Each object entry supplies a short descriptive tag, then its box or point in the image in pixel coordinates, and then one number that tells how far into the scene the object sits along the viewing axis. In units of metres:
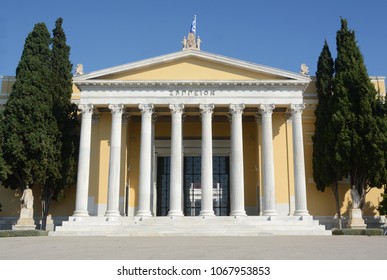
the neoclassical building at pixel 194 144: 26.55
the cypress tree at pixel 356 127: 26.09
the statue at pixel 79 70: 29.22
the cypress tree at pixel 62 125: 28.14
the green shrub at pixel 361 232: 23.08
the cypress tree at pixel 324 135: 27.62
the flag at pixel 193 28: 31.78
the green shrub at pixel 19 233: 22.41
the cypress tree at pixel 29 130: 26.11
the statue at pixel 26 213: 25.28
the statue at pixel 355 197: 26.68
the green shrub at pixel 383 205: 26.92
